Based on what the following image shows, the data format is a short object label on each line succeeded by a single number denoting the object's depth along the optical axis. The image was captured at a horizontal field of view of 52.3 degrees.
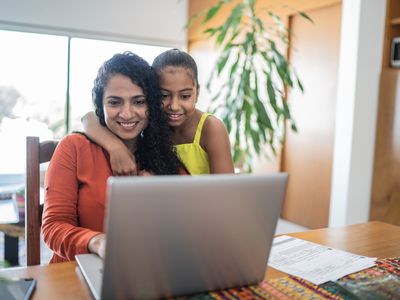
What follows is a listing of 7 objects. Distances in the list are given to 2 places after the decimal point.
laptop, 0.59
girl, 1.32
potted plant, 2.62
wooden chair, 1.07
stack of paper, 0.91
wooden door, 2.92
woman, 1.09
